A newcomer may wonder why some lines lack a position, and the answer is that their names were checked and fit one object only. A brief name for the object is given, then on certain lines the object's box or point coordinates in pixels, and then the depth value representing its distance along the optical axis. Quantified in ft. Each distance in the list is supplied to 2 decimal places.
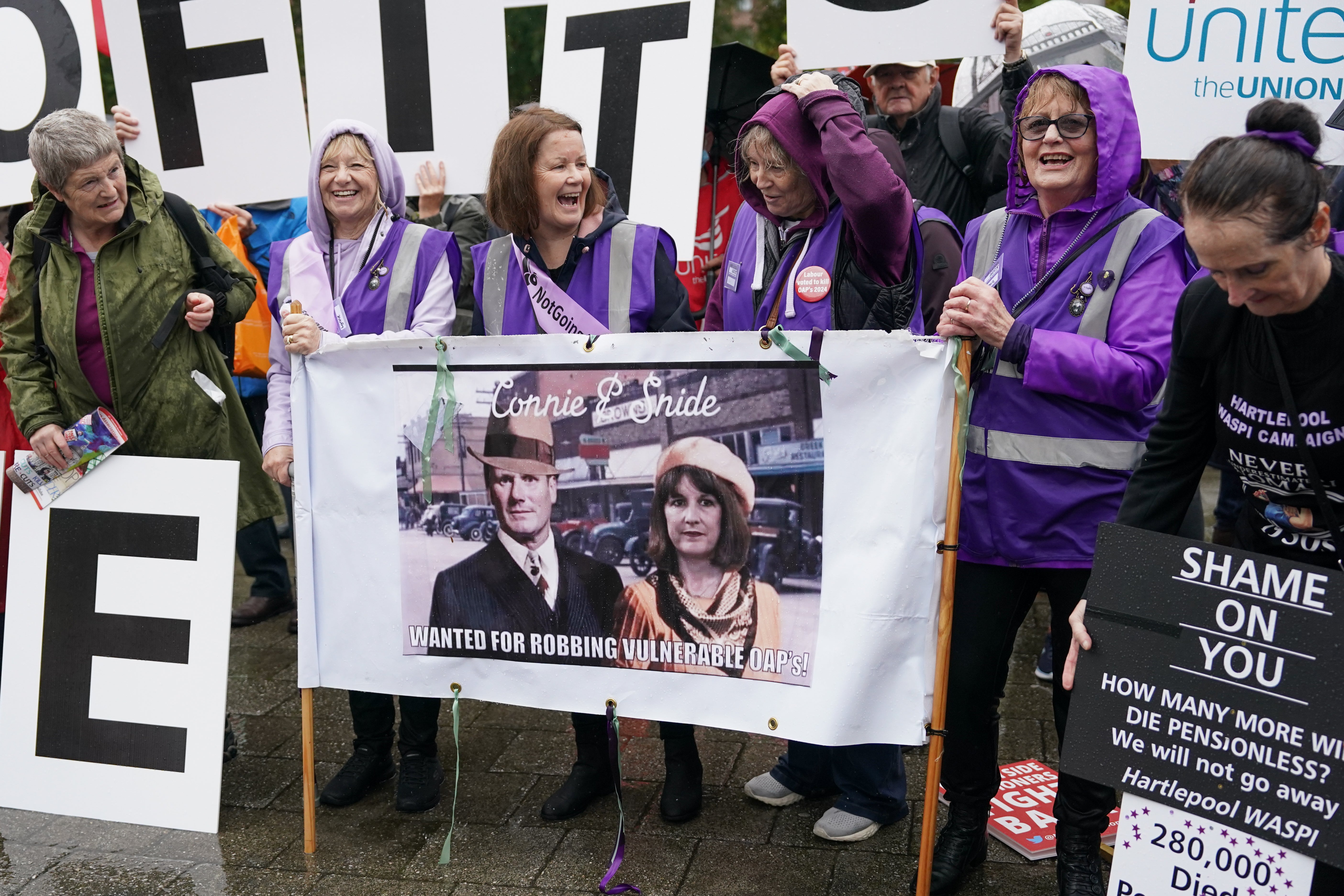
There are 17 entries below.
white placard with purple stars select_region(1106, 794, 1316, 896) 7.16
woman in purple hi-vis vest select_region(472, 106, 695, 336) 11.35
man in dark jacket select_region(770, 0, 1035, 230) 14.69
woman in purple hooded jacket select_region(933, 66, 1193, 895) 9.13
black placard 7.01
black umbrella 18.04
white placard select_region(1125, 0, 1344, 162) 12.49
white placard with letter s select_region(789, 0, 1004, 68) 13.08
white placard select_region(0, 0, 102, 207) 15.78
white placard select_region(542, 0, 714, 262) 14.16
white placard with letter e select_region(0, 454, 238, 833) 11.92
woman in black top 6.63
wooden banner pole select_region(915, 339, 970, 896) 9.48
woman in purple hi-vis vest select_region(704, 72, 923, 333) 9.76
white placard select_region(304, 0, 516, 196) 15.01
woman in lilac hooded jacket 11.93
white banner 9.67
